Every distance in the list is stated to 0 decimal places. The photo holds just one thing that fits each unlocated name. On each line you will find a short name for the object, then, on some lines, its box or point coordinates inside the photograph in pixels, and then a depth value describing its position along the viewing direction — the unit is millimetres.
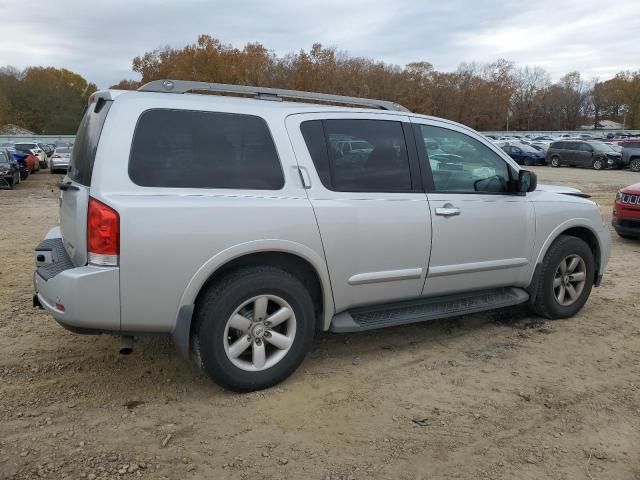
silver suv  3164
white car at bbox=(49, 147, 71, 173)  25766
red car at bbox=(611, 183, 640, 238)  8914
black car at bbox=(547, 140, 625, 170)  30172
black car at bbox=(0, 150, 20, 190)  18562
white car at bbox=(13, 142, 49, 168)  29112
